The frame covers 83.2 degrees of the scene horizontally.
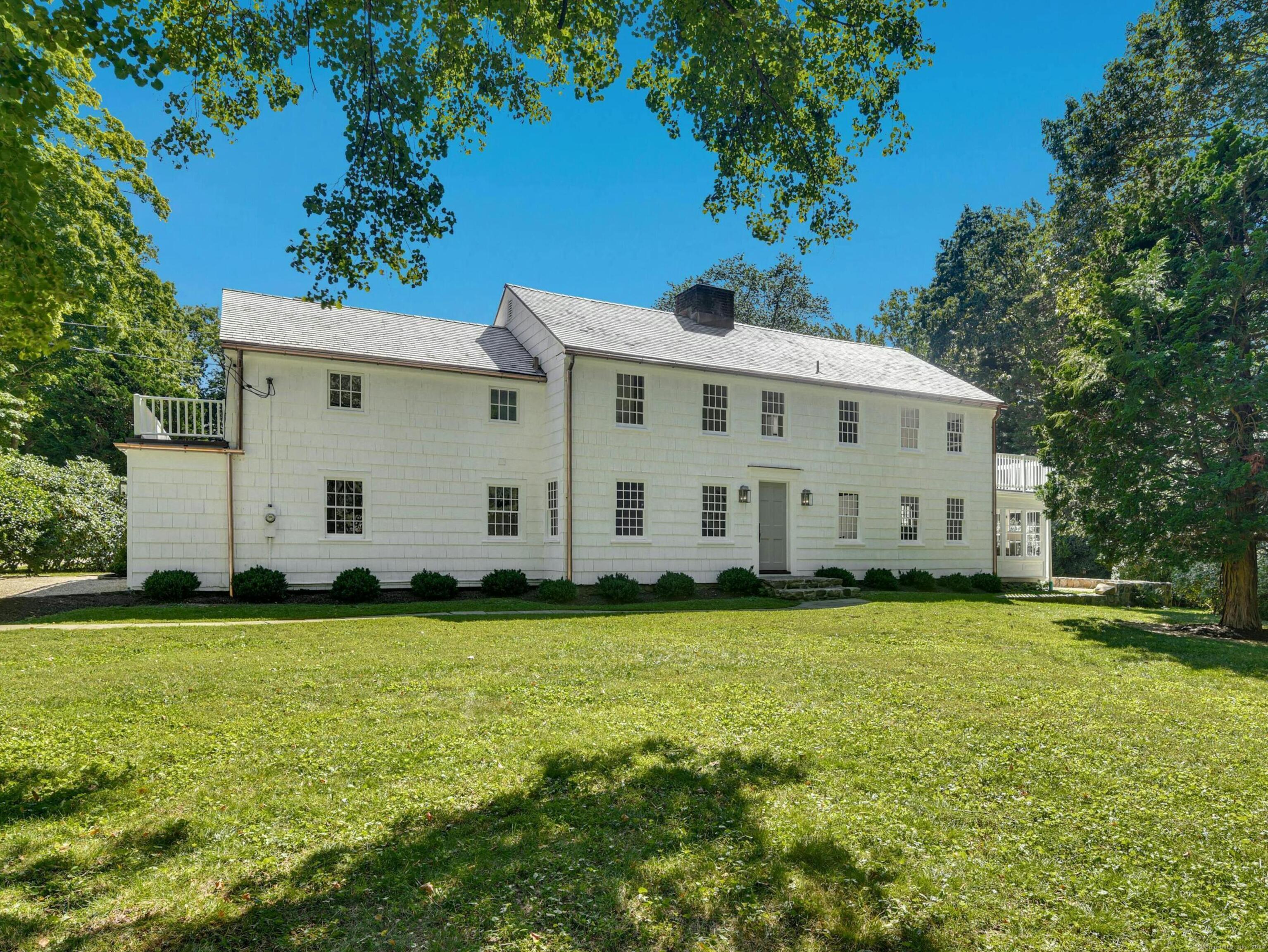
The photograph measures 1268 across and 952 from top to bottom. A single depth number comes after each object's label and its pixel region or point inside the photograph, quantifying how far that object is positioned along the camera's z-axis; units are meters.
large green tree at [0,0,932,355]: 6.11
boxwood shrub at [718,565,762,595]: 18.05
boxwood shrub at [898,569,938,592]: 20.52
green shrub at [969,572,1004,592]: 21.34
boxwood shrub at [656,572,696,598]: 17.38
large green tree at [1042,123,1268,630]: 12.26
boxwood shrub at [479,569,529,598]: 16.92
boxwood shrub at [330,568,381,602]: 15.51
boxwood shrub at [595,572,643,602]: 16.44
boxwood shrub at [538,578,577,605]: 15.96
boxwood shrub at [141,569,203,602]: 14.46
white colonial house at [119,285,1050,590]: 15.79
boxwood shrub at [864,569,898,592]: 20.09
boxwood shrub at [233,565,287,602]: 14.88
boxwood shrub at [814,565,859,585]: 19.89
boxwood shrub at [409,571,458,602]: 16.16
